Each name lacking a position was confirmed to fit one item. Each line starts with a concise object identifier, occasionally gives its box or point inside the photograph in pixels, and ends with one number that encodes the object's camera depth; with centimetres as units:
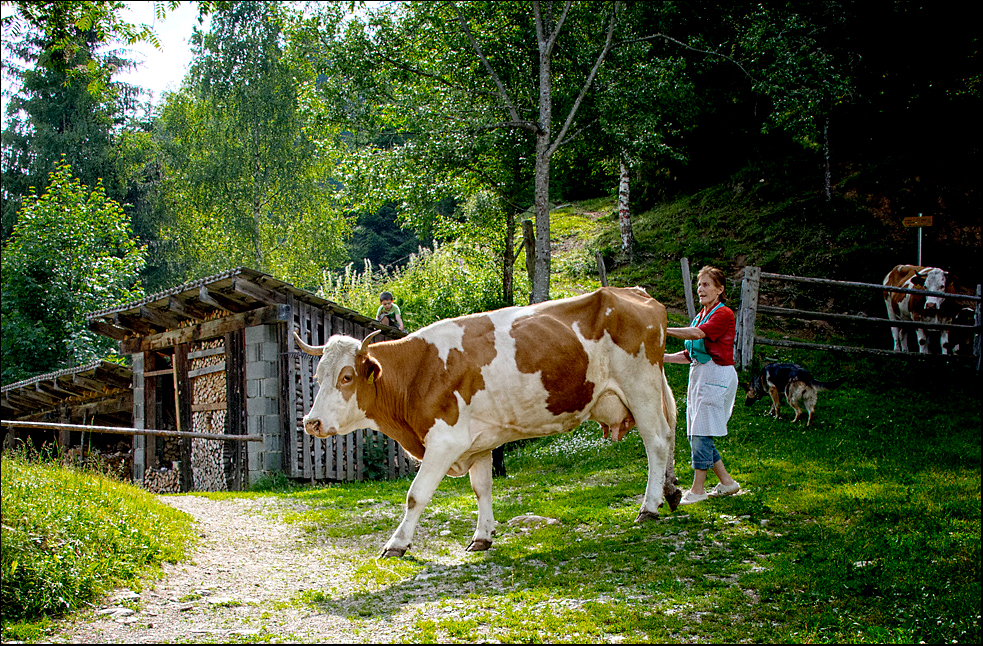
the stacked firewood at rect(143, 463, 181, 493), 1619
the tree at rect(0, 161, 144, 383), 2498
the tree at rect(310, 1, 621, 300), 1767
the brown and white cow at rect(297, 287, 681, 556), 636
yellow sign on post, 1518
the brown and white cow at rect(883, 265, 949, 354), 1416
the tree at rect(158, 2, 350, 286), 3011
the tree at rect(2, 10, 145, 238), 3500
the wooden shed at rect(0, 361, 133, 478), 1809
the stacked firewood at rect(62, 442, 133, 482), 1791
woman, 677
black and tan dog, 1116
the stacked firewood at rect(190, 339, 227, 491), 1462
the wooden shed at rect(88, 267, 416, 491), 1370
